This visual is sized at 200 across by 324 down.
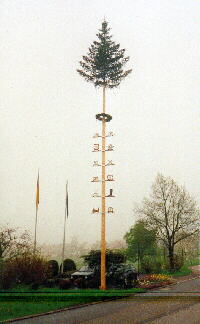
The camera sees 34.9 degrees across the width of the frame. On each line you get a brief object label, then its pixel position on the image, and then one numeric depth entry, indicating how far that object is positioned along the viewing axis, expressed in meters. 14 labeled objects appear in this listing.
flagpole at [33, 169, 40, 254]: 27.00
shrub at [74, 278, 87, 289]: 20.75
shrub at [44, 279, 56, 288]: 21.36
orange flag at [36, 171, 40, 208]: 26.96
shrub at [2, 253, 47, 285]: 20.50
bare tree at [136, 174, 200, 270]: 34.44
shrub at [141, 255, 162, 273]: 31.67
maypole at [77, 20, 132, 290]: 25.06
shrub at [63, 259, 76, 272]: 28.98
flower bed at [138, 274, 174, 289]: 23.10
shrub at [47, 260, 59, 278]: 25.29
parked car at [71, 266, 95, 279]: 21.72
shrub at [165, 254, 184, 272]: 33.90
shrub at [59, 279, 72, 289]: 19.80
